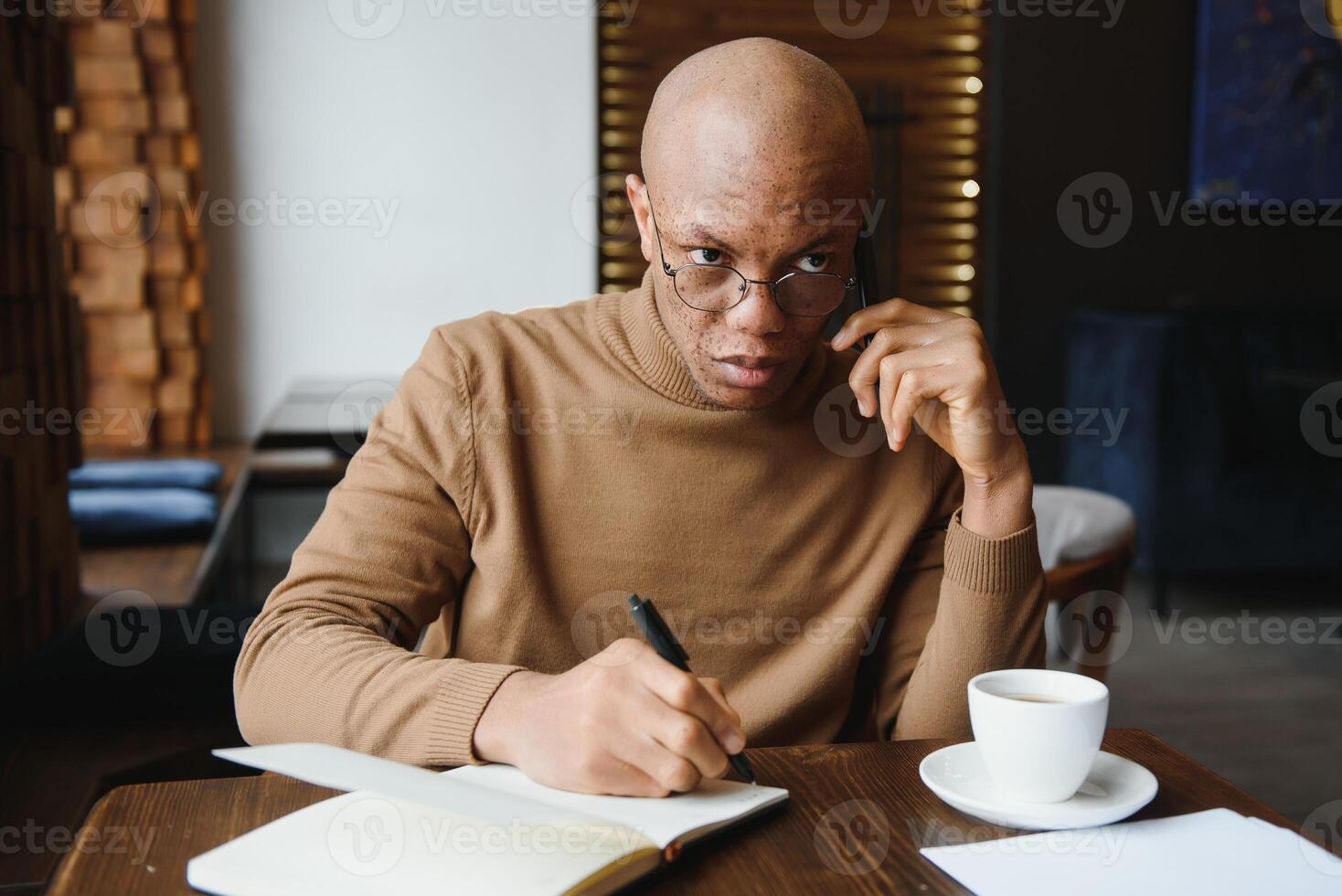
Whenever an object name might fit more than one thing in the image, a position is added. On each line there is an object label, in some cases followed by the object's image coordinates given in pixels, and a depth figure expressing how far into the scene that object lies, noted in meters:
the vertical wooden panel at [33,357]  1.60
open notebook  0.66
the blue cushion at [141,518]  2.43
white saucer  0.77
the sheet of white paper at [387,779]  0.66
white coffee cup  0.77
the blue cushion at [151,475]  2.88
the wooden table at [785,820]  0.69
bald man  1.04
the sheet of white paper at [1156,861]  0.69
